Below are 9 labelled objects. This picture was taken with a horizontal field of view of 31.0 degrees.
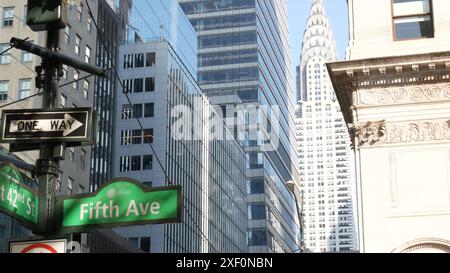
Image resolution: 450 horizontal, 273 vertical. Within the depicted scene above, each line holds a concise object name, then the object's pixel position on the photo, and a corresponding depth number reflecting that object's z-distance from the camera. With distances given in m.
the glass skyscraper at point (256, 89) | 139.75
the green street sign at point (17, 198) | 9.20
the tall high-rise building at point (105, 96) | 88.19
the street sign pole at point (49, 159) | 9.80
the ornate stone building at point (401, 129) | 30.62
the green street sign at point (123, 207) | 9.51
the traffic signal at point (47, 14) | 10.75
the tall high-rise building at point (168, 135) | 90.50
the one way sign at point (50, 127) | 10.20
